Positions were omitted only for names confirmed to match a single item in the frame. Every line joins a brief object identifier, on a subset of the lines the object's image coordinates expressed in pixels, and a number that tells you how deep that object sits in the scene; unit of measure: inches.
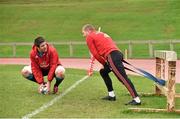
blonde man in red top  425.1
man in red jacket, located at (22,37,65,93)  478.3
